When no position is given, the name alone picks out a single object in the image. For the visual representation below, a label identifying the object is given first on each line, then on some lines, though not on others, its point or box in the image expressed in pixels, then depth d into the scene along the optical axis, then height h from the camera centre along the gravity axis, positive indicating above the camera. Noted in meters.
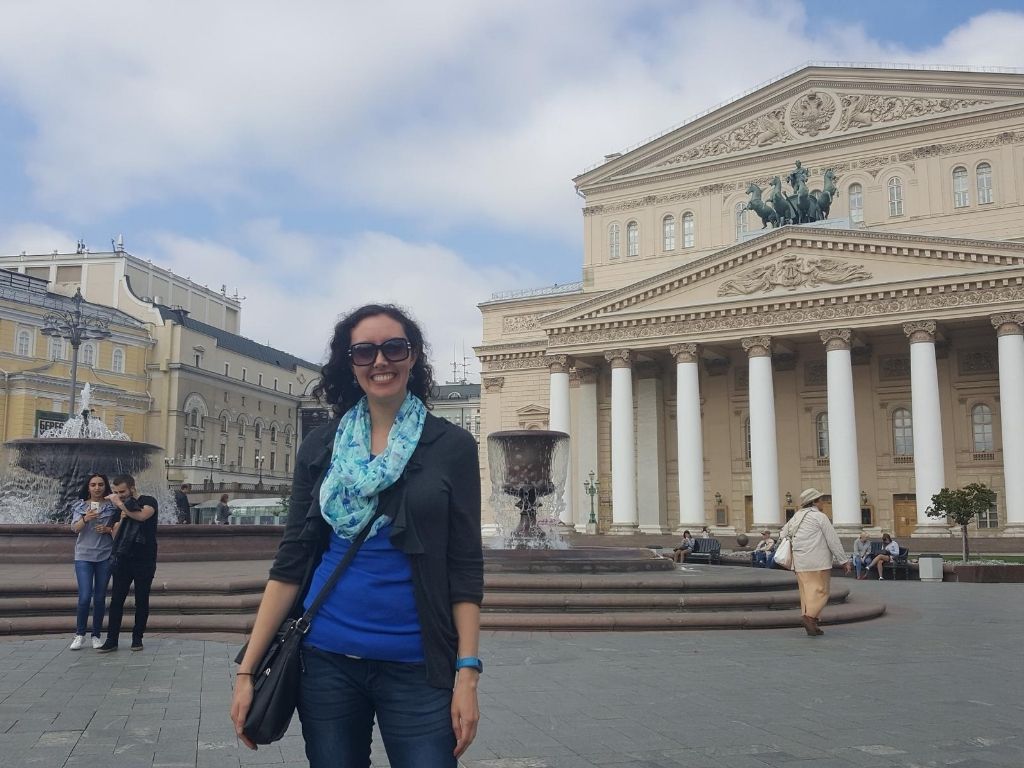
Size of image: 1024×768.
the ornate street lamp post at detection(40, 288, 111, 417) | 34.59 +6.26
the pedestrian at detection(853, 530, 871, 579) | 25.38 -1.52
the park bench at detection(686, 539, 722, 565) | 30.95 -1.68
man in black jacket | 8.81 -0.45
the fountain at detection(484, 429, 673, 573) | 18.69 +0.32
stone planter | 23.81 -1.81
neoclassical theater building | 36.22 +7.18
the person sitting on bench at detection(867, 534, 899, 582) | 24.86 -1.42
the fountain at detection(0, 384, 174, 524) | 18.27 +0.59
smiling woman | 2.71 -0.27
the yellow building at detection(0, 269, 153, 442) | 55.72 +8.17
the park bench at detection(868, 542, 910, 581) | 25.09 -1.76
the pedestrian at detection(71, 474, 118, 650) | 8.88 -0.46
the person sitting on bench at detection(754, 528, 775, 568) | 29.03 -1.59
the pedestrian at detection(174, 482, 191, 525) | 22.38 -0.10
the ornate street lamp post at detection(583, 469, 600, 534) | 42.53 +0.41
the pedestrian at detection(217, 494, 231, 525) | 29.40 -0.29
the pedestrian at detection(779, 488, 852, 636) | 11.18 -0.64
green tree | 28.30 -0.08
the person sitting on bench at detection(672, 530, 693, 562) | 30.27 -1.57
